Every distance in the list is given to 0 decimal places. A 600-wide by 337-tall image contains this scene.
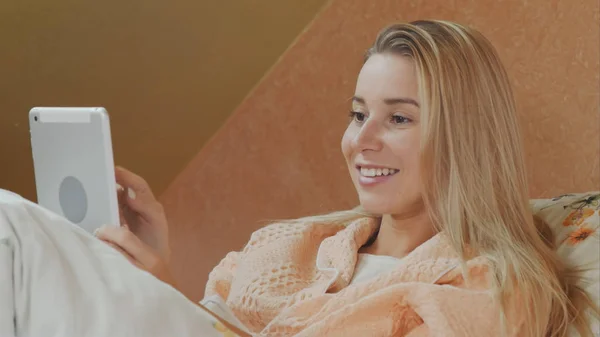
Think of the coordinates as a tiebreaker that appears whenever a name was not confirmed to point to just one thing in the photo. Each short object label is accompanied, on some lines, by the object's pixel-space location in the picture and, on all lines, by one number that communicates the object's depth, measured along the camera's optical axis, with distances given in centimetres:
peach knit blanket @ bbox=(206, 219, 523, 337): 189
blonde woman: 189
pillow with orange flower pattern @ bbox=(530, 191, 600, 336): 194
